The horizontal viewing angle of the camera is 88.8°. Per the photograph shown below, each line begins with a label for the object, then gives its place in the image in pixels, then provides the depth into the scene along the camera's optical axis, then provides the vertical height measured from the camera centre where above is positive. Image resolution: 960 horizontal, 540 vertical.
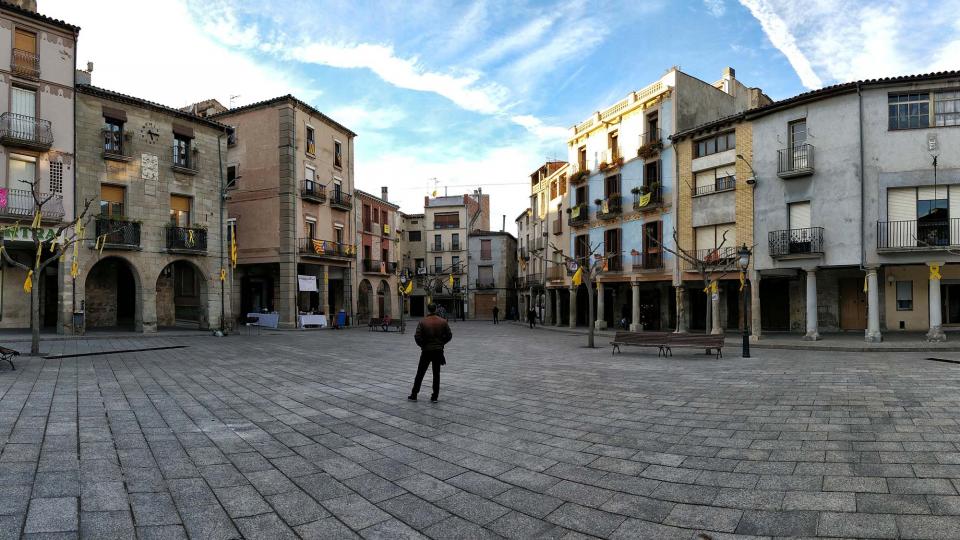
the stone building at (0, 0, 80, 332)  19.31 +6.34
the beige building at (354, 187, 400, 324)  39.91 +1.67
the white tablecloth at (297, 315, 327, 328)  29.20 -2.52
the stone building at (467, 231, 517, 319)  59.41 +0.51
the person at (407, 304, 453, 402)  8.21 -1.09
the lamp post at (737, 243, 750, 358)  16.70 +0.61
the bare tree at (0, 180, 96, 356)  13.66 +1.40
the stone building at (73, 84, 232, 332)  21.77 +3.65
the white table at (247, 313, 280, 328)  27.26 -2.27
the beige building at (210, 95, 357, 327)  30.02 +4.70
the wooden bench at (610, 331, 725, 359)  14.94 -2.06
